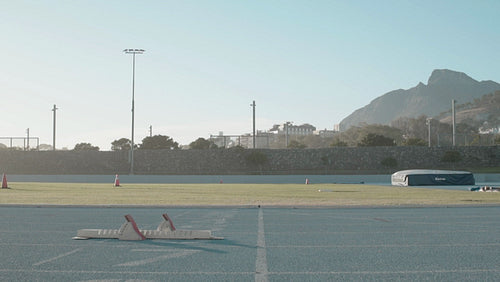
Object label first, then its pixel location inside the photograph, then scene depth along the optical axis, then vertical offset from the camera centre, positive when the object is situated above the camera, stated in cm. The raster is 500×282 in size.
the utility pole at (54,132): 6953 +520
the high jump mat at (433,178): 3906 -87
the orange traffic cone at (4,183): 3138 -110
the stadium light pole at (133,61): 5619 +1243
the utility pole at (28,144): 6550 +308
